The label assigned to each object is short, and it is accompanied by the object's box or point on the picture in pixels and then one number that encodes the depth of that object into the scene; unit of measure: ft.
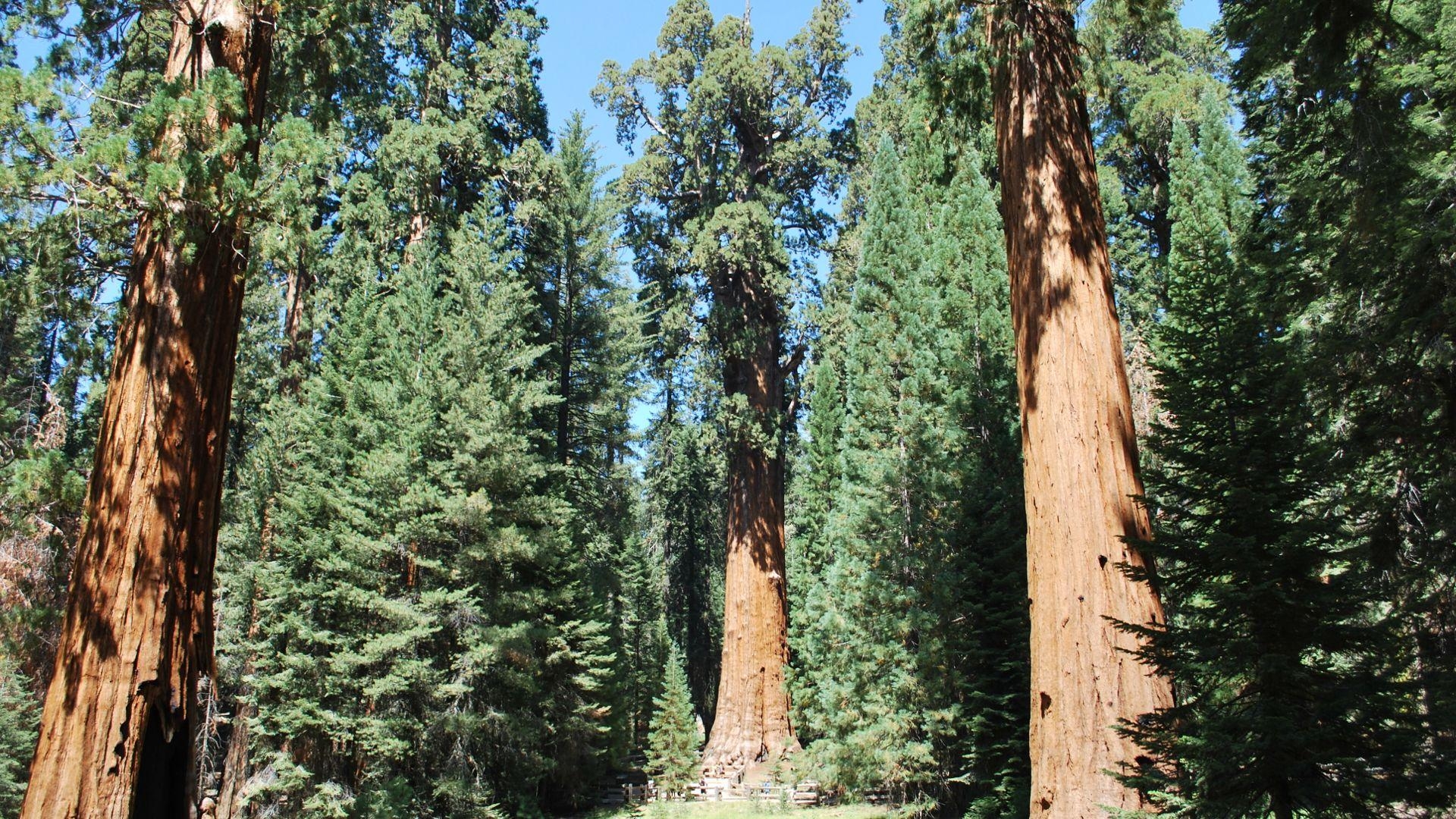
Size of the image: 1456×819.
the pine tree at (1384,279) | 18.08
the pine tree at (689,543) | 115.96
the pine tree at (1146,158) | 60.70
